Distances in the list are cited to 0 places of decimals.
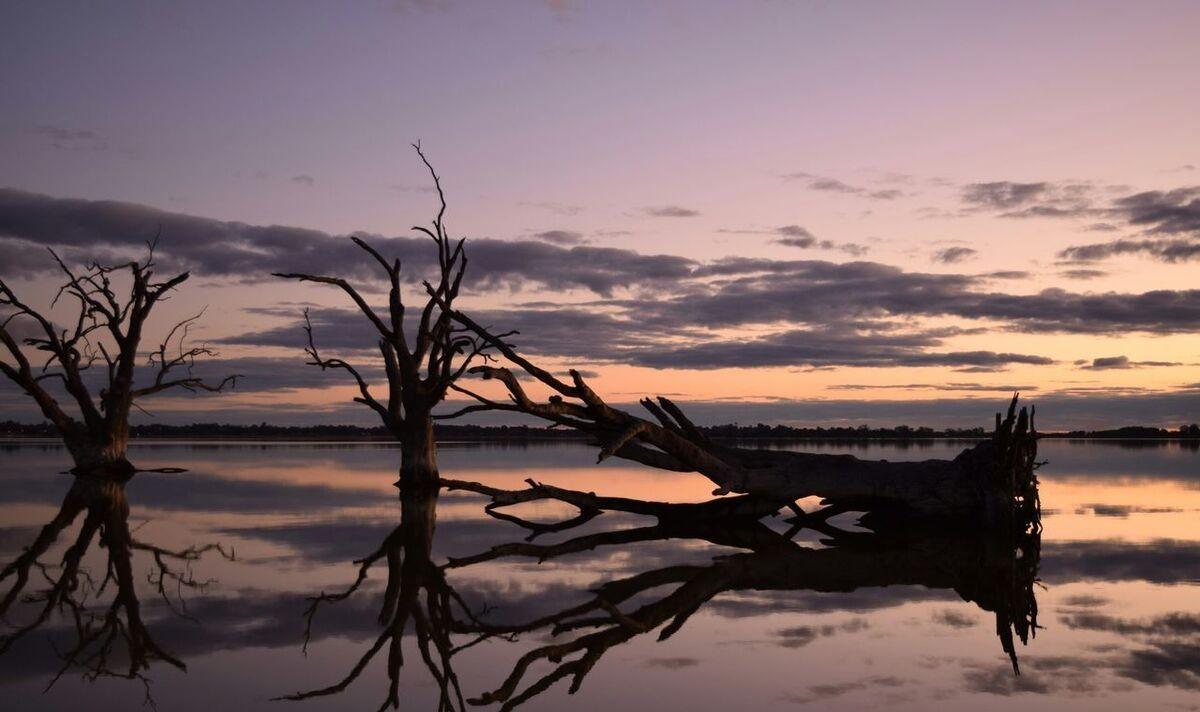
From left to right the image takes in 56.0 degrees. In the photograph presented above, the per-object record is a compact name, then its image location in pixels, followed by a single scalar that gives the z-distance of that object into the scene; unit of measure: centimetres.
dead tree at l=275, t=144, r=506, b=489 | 2578
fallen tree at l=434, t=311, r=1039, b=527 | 1714
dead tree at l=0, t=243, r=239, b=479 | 3098
